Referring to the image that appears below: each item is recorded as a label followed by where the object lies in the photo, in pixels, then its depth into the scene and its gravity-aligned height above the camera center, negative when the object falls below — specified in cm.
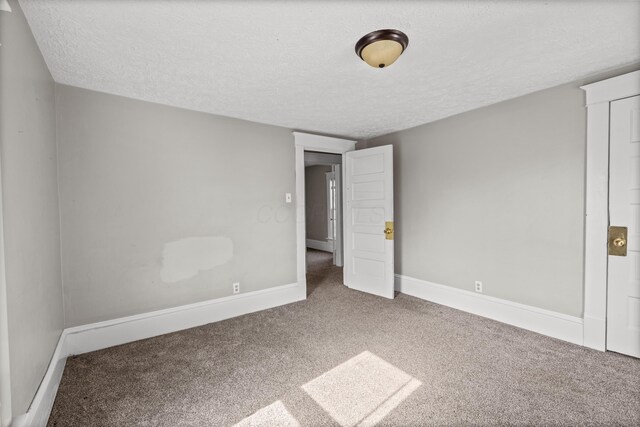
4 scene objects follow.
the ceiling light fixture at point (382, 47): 167 +99
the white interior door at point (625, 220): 222 -15
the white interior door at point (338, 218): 573 -27
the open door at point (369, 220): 379 -22
